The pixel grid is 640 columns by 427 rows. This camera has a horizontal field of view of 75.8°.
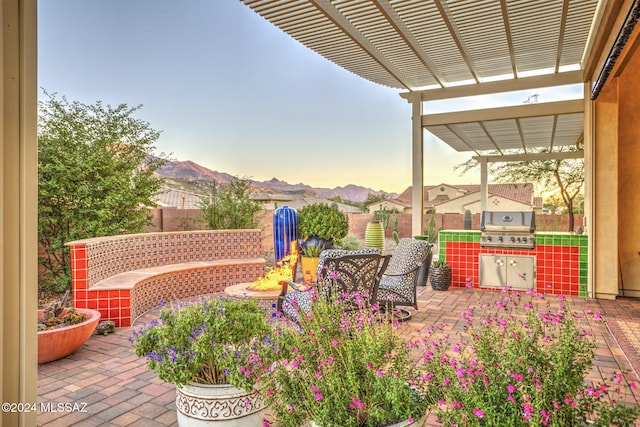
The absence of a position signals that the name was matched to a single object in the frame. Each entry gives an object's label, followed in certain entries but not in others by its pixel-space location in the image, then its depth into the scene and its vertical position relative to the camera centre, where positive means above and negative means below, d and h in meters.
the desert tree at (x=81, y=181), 6.39 +0.52
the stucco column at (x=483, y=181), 11.06 +0.83
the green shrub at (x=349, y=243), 8.36 -0.65
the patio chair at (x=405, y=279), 4.74 -0.81
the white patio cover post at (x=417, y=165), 7.53 +0.86
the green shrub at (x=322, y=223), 8.02 -0.22
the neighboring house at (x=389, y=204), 24.67 +0.51
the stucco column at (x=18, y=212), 1.40 +0.00
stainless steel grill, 6.54 -0.28
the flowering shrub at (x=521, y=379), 1.33 -0.59
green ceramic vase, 8.88 -0.50
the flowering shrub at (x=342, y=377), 1.58 -0.68
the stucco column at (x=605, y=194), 5.94 +0.26
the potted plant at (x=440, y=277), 6.79 -1.08
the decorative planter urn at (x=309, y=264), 7.67 -0.97
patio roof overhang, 4.61 +2.26
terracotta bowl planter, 3.36 -1.08
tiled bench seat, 4.49 -0.80
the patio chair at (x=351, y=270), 3.66 -0.54
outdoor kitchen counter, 6.32 -0.74
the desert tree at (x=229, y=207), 7.94 +0.10
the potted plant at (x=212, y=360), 2.03 -0.74
